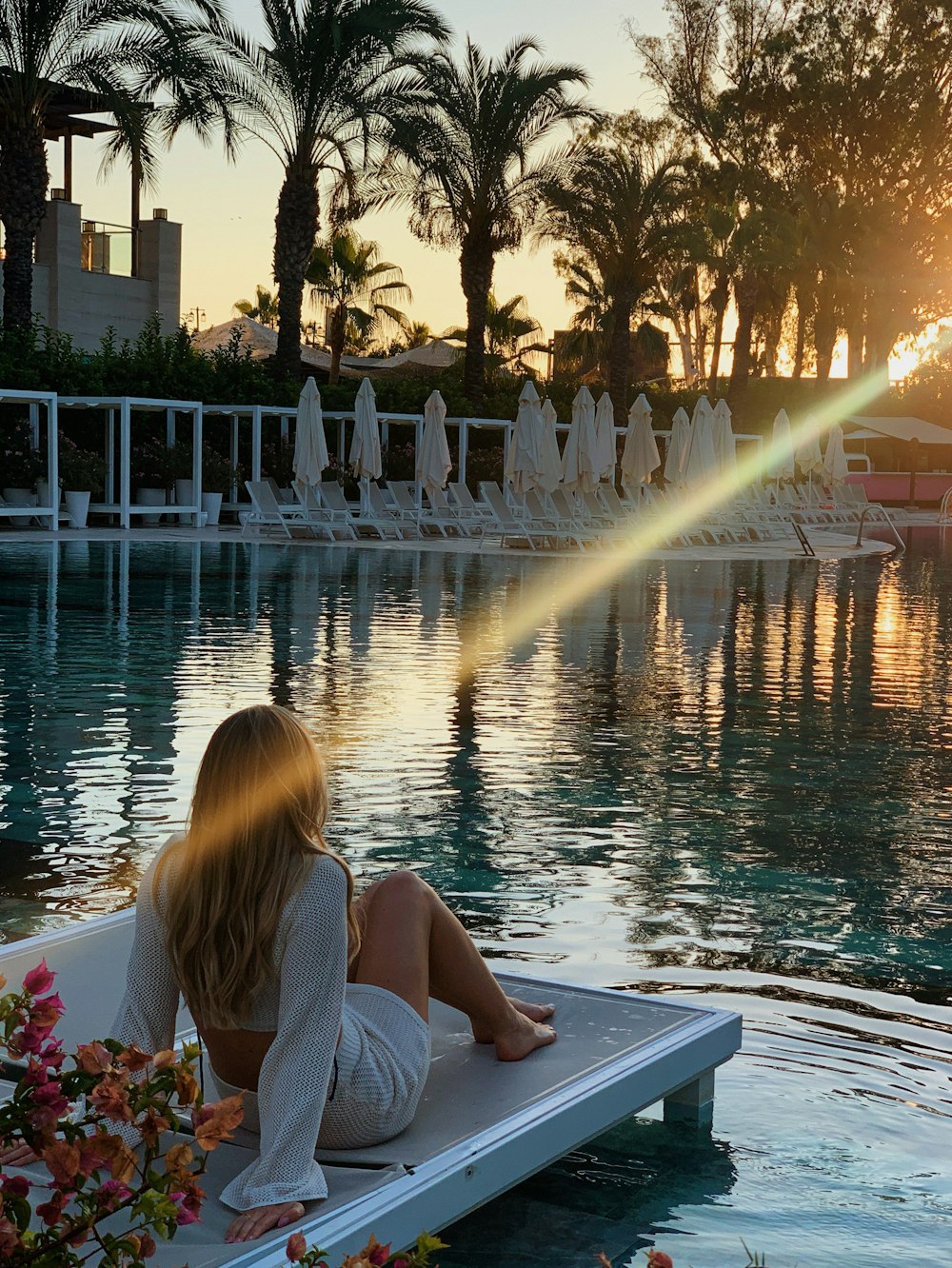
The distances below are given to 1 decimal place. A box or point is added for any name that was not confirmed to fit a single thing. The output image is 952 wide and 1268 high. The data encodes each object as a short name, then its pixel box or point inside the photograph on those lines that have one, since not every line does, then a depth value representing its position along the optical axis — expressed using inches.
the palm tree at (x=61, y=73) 993.5
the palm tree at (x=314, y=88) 1122.7
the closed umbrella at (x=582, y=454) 1074.7
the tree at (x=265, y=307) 2581.2
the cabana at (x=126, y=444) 979.9
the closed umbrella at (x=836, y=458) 1441.9
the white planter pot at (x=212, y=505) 1095.6
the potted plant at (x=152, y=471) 1066.1
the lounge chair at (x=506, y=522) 991.6
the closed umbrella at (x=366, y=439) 1071.6
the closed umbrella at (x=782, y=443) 1334.9
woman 105.1
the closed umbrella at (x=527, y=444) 1032.2
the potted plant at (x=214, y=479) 1099.3
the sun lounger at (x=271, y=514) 995.3
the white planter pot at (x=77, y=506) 977.5
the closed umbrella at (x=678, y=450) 1171.9
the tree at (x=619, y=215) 1396.4
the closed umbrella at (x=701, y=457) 1160.2
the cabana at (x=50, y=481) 916.8
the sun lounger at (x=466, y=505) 1070.4
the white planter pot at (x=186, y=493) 1083.9
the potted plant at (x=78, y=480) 978.7
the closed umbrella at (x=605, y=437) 1078.4
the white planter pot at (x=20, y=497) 969.5
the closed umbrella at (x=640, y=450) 1138.0
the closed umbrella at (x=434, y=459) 1073.5
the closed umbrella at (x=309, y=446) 1022.4
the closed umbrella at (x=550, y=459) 1037.8
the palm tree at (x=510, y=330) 2458.2
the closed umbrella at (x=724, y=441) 1219.9
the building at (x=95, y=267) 1328.7
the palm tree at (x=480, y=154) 1273.4
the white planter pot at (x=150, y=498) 1063.0
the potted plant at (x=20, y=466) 968.9
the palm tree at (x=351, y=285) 2110.0
